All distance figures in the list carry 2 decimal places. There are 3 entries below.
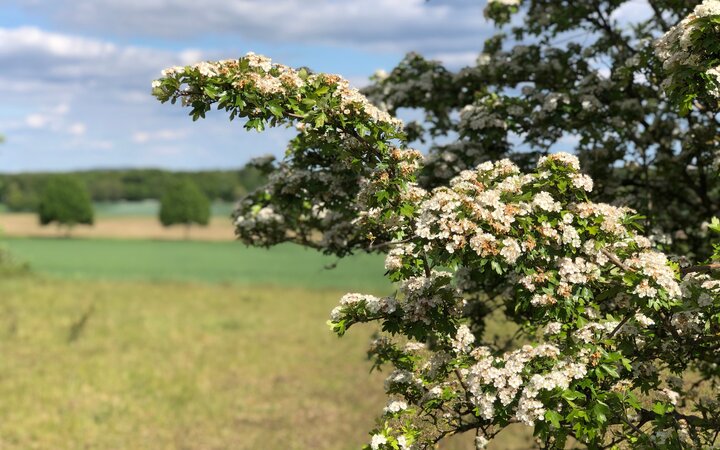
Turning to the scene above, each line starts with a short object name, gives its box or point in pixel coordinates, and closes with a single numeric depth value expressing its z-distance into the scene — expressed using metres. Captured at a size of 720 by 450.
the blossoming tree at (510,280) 5.57
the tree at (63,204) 116.62
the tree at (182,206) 119.37
